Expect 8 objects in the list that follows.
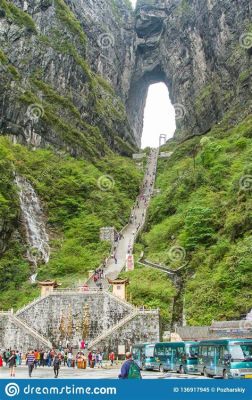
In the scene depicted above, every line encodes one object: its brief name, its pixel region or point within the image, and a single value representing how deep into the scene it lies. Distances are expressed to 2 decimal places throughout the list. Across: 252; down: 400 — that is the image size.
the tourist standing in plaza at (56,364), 21.29
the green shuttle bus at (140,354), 28.08
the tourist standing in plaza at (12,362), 21.20
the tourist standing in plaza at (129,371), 12.68
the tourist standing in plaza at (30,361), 20.77
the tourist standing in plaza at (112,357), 31.78
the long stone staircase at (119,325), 35.44
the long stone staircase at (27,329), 35.78
